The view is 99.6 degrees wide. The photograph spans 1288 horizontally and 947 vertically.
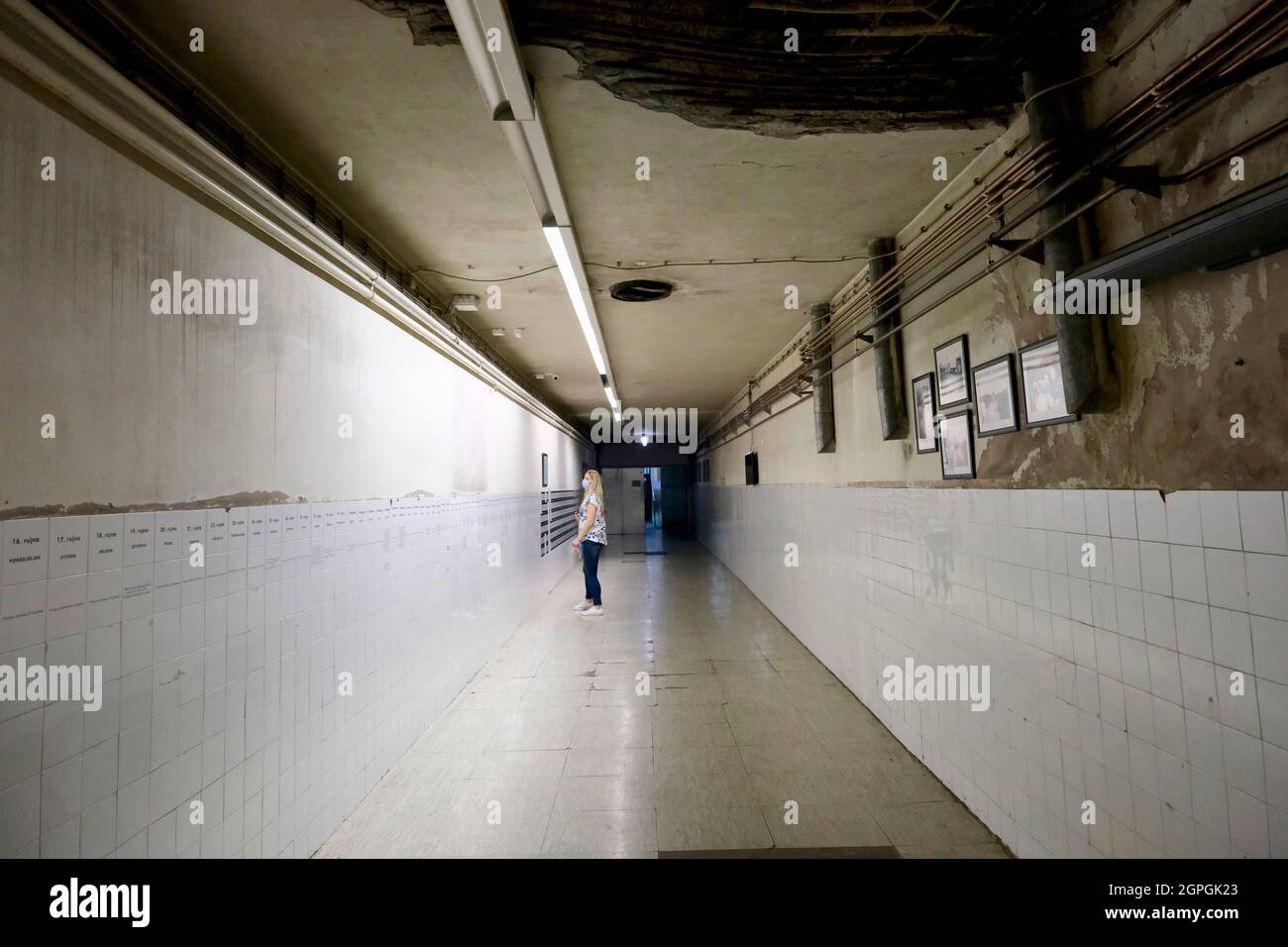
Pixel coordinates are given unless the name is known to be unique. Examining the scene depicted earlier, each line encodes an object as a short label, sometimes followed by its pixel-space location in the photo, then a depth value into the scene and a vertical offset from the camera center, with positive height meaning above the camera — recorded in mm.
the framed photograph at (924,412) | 2838 +375
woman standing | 6578 -454
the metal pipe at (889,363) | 3145 +708
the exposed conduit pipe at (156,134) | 1232 +1093
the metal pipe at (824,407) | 4242 +620
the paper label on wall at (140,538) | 1473 -51
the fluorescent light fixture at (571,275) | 2795 +1341
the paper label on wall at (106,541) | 1380 -53
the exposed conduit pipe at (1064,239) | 1772 +801
